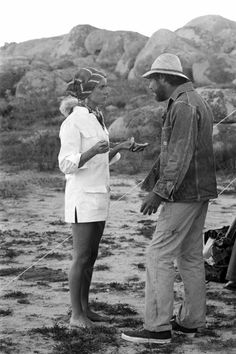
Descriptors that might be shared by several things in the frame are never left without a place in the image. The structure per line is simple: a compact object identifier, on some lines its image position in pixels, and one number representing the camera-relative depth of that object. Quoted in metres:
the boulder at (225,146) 13.61
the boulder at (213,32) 41.94
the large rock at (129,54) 37.28
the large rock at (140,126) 16.44
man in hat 4.22
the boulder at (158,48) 33.44
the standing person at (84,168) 4.54
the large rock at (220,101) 16.14
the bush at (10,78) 30.20
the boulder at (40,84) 28.25
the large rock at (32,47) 65.11
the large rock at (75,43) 49.81
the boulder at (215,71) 26.62
